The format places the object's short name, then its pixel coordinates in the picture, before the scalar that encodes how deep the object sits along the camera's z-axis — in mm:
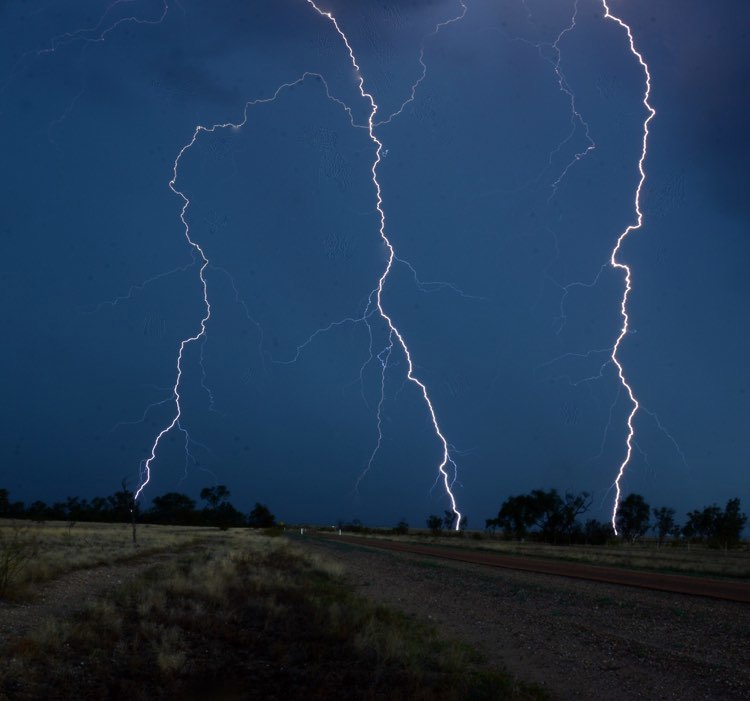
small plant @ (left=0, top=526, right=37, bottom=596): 13250
